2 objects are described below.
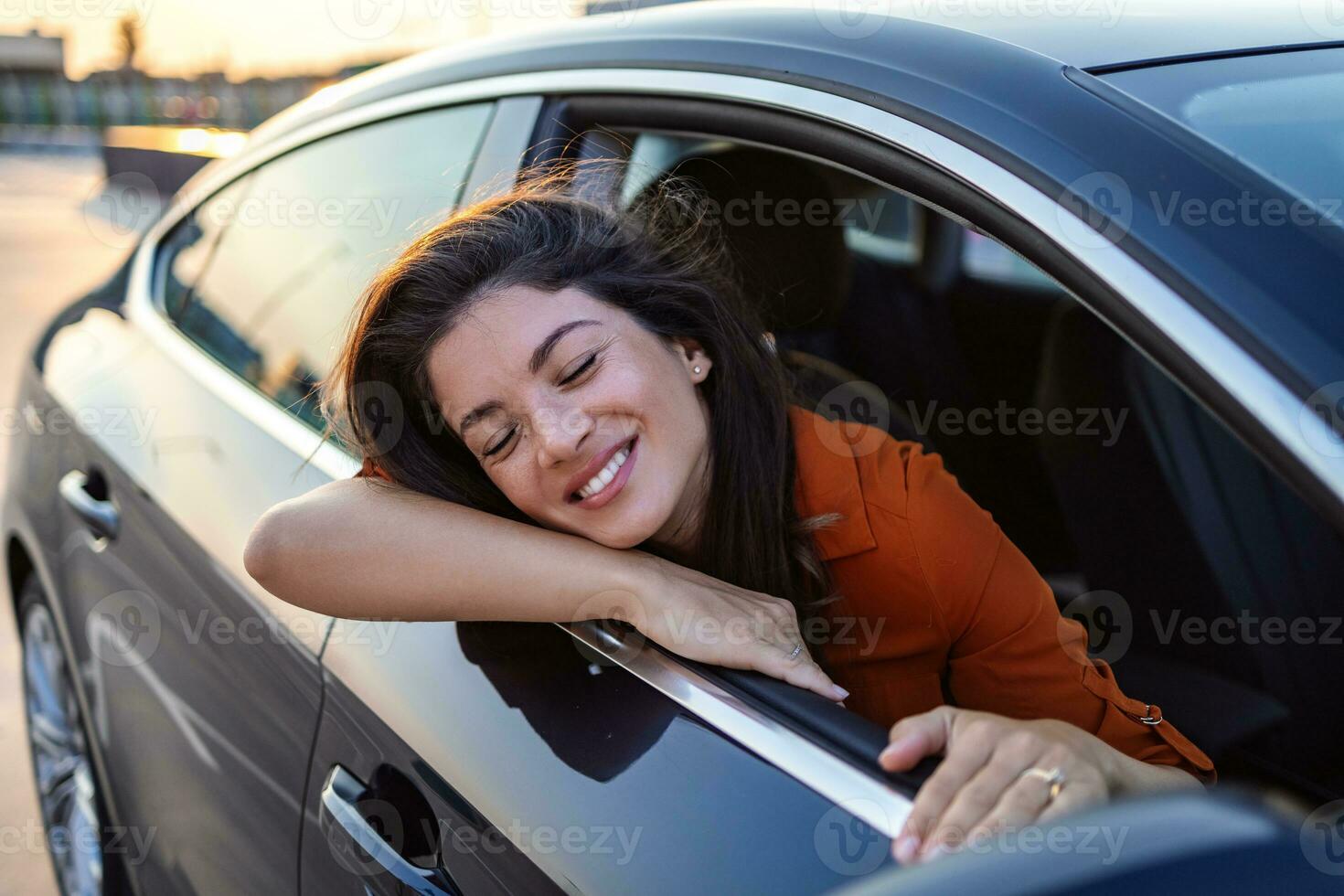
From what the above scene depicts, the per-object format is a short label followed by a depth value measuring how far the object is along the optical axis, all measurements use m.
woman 1.30
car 0.99
